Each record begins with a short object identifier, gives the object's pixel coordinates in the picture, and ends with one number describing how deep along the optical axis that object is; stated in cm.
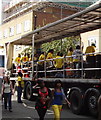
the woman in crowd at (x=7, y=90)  1173
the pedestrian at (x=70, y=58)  1268
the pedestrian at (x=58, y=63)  1311
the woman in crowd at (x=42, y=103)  818
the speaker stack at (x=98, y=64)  1091
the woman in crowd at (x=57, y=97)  807
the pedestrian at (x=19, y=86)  1476
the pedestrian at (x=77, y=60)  1182
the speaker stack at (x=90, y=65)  1125
